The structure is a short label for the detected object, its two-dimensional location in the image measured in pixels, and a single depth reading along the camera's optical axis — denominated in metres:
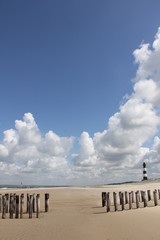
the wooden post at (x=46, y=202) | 14.13
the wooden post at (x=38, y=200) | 13.04
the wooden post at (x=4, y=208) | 13.03
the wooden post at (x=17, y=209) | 12.94
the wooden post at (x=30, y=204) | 12.67
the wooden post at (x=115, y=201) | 13.26
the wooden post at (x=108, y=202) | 13.24
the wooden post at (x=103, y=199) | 14.90
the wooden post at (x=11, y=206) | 13.05
